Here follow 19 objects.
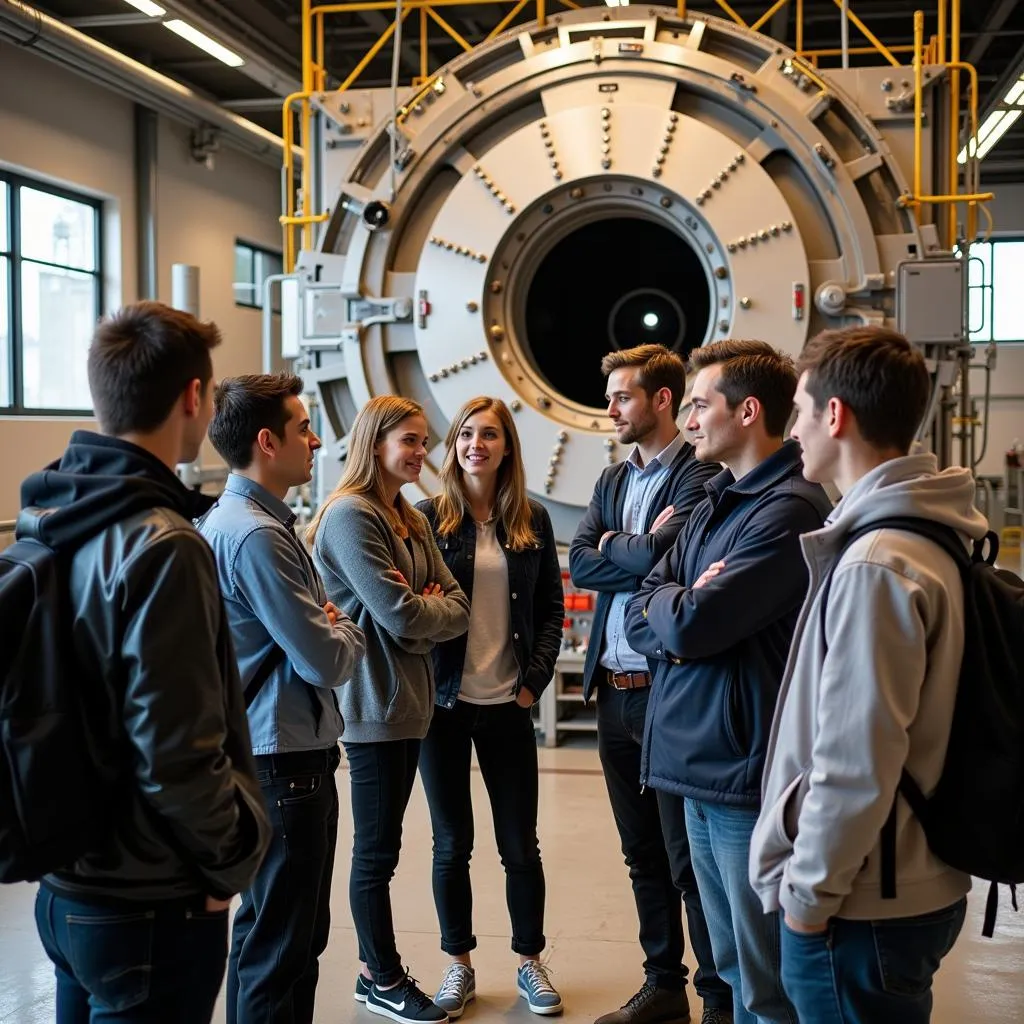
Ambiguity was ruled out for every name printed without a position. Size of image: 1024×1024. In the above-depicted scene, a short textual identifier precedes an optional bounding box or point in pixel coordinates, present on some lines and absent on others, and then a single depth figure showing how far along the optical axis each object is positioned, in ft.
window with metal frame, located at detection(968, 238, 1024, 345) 41.16
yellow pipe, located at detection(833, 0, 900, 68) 13.74
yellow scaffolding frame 13.43
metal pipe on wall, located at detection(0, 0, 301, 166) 21.26
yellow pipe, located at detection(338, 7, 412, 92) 14.60
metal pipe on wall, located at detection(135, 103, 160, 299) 28.99
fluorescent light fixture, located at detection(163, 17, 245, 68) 22.69
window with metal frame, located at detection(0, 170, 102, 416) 25.63
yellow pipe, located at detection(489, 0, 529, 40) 14.88
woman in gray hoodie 8.45
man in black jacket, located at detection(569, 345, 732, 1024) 8.78
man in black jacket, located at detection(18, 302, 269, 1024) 4.75
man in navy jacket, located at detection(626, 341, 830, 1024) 6.53
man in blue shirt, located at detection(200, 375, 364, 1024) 6.86
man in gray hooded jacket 4.78
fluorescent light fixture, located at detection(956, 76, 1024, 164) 26.55
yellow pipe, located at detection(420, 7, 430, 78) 15.20
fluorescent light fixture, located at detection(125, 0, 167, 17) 21.38
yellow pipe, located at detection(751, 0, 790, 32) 14.41
